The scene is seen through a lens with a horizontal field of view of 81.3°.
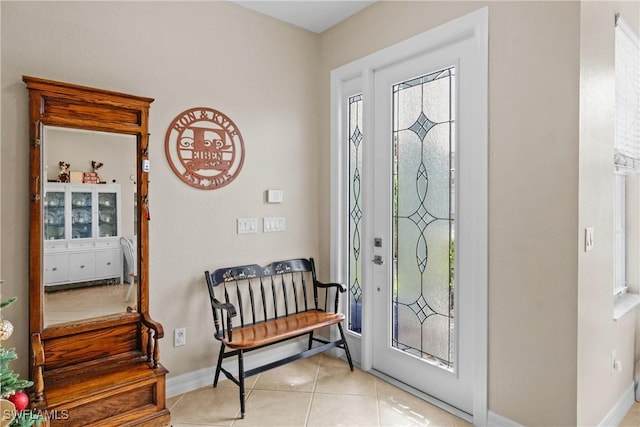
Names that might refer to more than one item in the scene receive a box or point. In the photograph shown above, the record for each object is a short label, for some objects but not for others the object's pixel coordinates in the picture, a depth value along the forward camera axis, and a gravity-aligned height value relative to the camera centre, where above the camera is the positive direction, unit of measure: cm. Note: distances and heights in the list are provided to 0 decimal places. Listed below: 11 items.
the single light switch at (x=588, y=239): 186 -14
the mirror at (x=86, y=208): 202 +0
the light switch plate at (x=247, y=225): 285 -12
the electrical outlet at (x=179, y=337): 257 -89
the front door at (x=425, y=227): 230 -11
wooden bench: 249 -78
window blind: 226 +74
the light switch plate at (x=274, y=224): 299 -12
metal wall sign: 255 +44
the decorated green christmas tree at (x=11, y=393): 141 -72
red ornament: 153 -79
